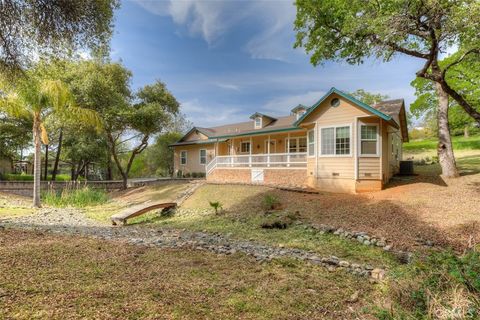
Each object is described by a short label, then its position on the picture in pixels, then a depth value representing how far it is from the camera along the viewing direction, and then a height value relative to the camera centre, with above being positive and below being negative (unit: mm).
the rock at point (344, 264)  5480 -2231
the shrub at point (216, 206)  10867 -1884
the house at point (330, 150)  12156 +625
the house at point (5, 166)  25581 -239
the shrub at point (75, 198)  15164 -2182
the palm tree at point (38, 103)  12453 +3057
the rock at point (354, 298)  3970 -2160
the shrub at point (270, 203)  10710 -1765
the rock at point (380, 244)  6944 -2270
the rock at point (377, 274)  4793 -2200
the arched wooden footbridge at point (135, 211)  10406 -2149
